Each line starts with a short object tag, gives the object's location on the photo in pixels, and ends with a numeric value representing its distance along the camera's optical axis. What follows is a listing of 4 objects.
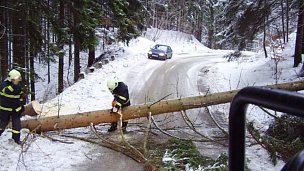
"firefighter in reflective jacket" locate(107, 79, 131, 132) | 9.38
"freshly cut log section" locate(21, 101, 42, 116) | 10.54
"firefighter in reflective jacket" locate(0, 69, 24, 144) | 8.41
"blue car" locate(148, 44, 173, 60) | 30.67
